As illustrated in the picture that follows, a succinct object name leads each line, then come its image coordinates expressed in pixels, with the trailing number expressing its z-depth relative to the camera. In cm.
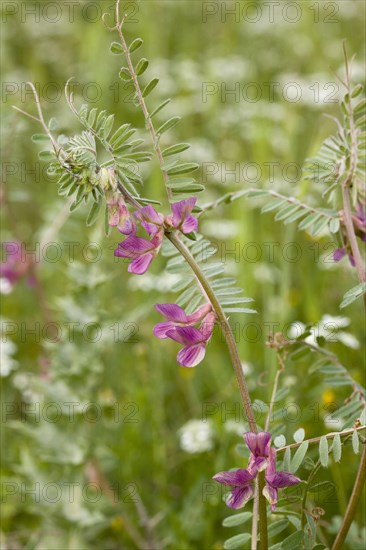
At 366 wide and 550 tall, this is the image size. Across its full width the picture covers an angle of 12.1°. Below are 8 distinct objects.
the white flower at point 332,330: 76
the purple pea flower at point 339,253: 64
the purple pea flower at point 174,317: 58
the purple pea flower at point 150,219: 58
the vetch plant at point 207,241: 57
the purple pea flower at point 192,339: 57
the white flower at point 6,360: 81
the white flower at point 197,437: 79
